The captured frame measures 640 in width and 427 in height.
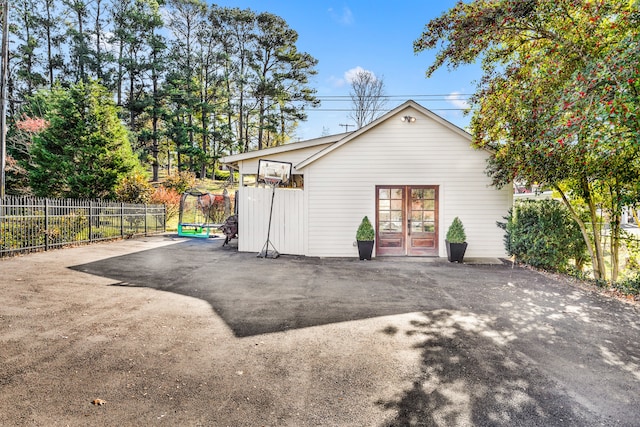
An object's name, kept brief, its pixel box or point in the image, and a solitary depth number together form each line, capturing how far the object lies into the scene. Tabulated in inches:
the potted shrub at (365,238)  354.6
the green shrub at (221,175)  1223.9
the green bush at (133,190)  593.0
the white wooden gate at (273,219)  387.5
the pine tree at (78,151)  547.8
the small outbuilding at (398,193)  367.2
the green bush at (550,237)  295.4
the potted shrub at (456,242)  345.4
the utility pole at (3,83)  444.1
